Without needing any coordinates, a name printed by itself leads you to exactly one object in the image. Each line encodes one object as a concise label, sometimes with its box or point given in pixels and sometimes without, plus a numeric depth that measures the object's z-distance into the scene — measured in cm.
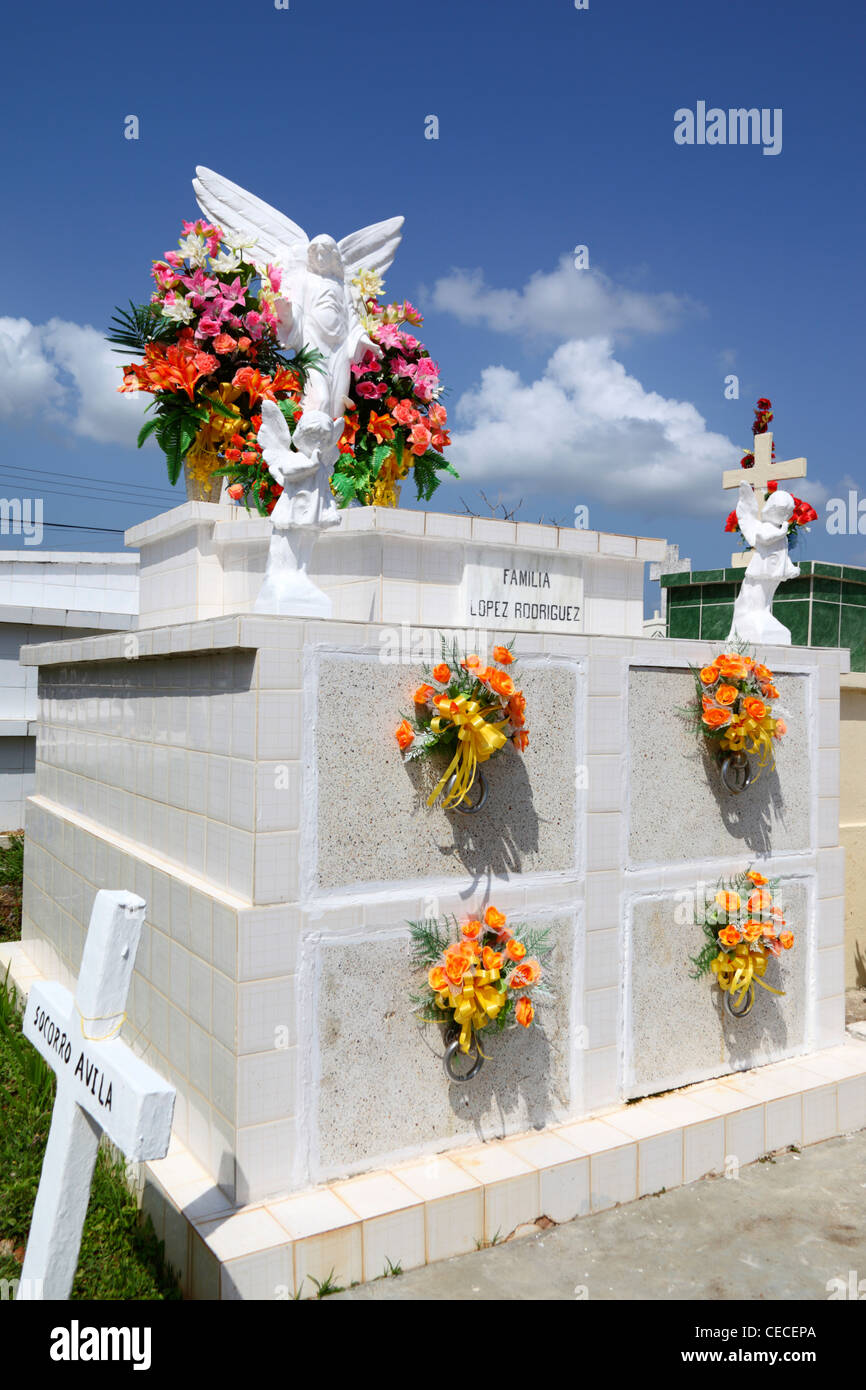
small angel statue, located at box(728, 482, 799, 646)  618
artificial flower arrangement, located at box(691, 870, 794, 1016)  528
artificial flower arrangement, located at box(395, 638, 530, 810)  420
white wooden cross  301
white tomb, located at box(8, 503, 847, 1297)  398
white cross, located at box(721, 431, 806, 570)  779
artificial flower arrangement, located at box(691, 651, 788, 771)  515
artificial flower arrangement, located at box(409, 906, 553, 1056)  423
